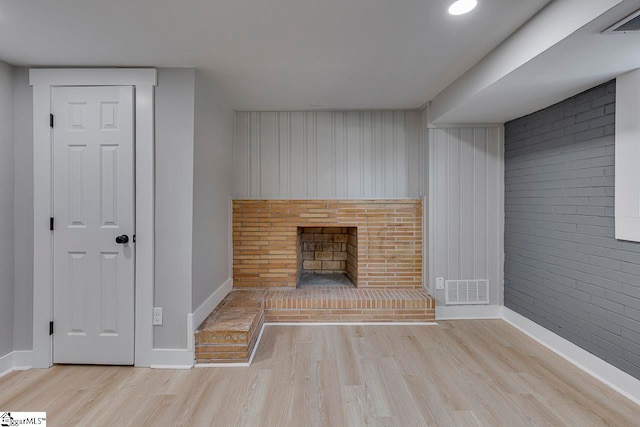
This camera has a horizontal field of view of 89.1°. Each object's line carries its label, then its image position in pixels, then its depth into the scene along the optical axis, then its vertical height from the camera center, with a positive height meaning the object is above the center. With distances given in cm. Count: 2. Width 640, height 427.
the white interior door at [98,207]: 250 +2
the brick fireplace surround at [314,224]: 383 -27
